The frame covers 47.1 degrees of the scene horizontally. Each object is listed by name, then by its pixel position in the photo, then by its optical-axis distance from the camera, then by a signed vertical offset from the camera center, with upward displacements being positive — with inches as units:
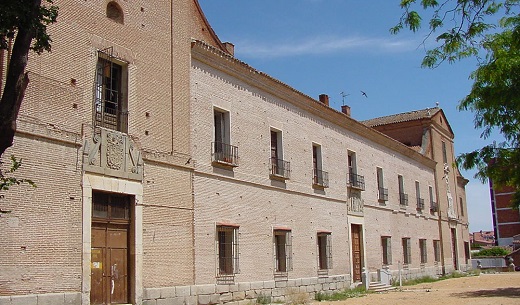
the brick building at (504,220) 2642.7 +109.9
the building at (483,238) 3344.0 +50.3
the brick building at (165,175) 476.1 +82.3
